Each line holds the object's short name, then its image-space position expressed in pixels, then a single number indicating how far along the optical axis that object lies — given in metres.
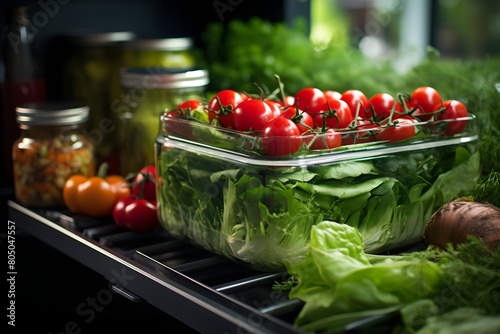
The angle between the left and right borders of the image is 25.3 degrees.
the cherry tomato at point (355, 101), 1.06
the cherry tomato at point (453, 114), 1.04
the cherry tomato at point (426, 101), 1.06
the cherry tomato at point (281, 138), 0.94
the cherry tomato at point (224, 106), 1.01
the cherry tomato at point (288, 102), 1.06
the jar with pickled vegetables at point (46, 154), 1.20
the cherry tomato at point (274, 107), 1.01
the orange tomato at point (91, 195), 1.16
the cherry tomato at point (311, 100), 1.03
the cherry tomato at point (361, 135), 0.98
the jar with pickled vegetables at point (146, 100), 1.21
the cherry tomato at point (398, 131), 1.00
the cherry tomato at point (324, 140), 0.95
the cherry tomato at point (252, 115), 0.99
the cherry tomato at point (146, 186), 1.16
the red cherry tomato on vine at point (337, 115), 1.02
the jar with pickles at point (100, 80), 1.32
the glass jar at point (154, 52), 1.30
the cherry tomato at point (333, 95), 1.06
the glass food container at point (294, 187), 0.95
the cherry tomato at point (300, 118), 0.98
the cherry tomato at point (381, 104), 1.05
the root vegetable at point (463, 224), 0.94
